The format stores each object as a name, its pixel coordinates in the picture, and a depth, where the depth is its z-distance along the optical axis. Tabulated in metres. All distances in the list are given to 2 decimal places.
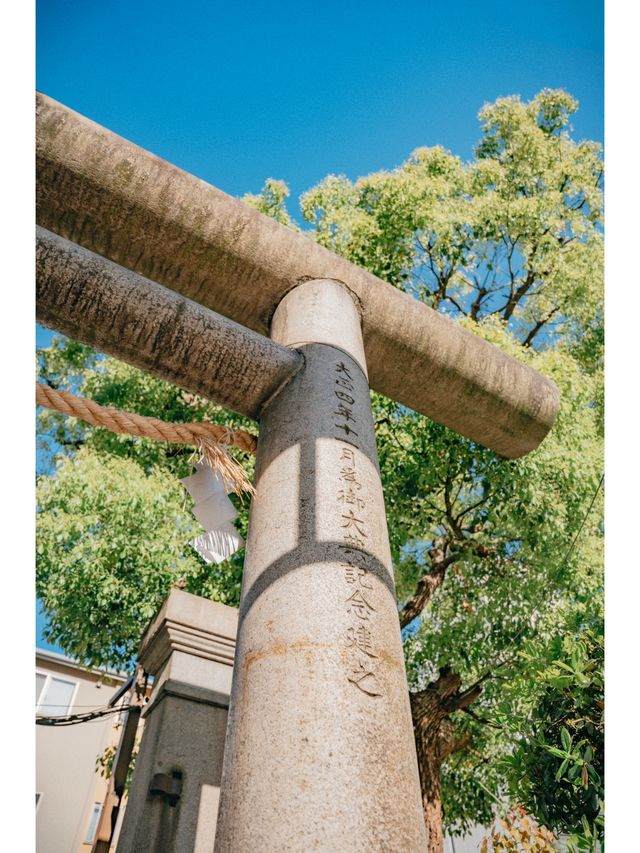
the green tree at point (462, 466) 6.95
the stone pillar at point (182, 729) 2.71
